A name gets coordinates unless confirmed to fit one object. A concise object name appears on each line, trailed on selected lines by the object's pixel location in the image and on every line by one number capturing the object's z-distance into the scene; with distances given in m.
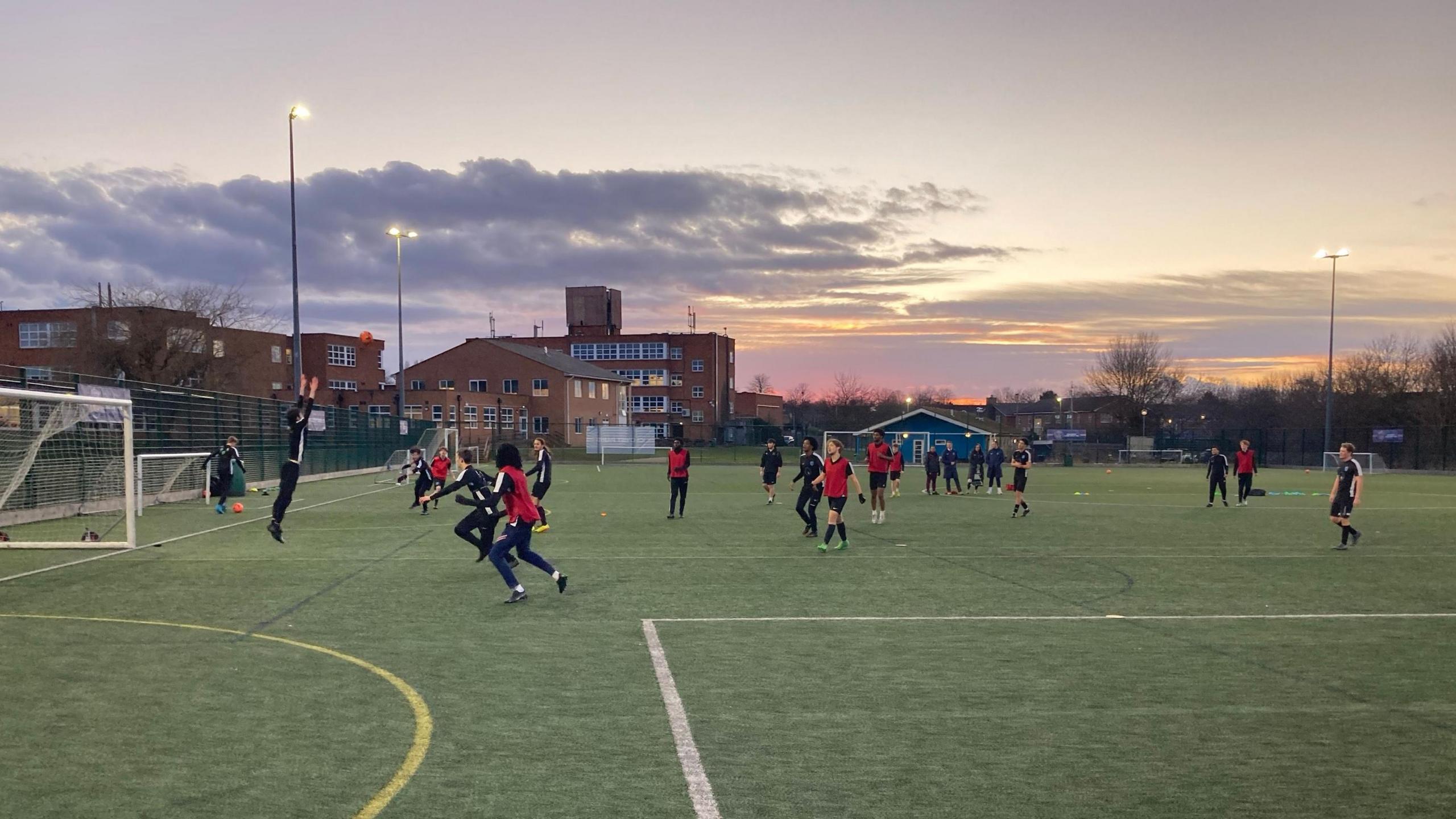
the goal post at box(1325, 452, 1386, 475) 59.90
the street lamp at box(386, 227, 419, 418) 49.06
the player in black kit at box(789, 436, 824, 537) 19.02
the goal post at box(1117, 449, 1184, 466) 72.44
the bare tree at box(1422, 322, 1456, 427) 68.62
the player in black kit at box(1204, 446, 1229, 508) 27.38
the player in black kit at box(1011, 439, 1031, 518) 23.81
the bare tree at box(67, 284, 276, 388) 45.44
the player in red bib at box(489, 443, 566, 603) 11.40
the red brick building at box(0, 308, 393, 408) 45.47
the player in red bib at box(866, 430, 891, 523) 21.75
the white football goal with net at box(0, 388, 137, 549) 15.20
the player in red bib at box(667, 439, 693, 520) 22.75
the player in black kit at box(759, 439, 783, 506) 28.08
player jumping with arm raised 16.20
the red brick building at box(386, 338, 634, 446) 84.12
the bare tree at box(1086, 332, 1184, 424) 97.75
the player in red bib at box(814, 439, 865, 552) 16.84
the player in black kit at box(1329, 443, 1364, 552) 17.22
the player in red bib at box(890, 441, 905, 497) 29.86
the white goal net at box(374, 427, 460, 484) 43.41
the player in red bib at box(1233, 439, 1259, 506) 27.94
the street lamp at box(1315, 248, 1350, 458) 56.53
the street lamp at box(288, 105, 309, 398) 31.36
